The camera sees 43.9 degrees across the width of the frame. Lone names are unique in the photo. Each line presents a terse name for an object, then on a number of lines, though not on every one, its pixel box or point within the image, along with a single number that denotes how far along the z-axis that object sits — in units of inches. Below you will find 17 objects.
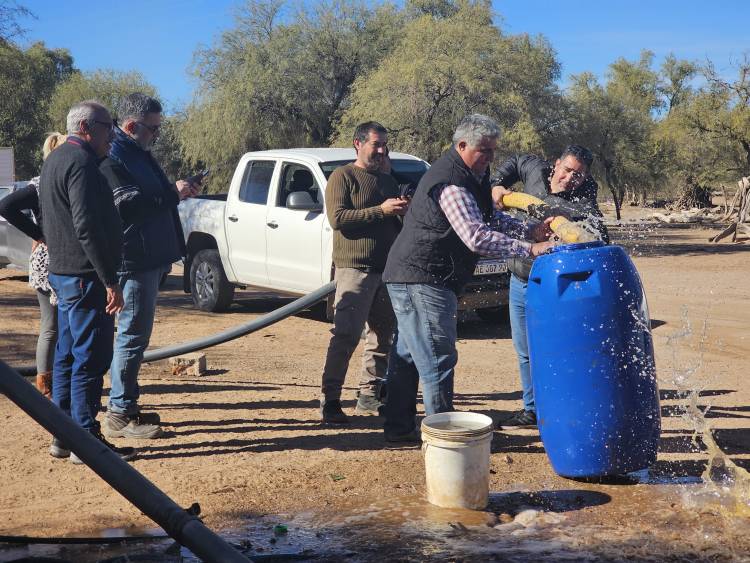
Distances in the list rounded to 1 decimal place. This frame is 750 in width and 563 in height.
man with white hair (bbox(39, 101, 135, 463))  190.9
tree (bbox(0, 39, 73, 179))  1624.0
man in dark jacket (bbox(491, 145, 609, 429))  220.2
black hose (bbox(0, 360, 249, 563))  127.6
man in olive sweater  239.9
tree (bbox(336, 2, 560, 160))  822.5
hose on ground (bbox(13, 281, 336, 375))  285.4
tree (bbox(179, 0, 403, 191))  1026.7
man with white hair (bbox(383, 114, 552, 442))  189.5
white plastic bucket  174.6
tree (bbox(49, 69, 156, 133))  1704.5
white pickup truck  383.2
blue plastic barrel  183.8
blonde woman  231.6
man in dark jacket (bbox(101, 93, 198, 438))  212.7
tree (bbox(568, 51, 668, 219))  1000.2
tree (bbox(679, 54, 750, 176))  1230.3
